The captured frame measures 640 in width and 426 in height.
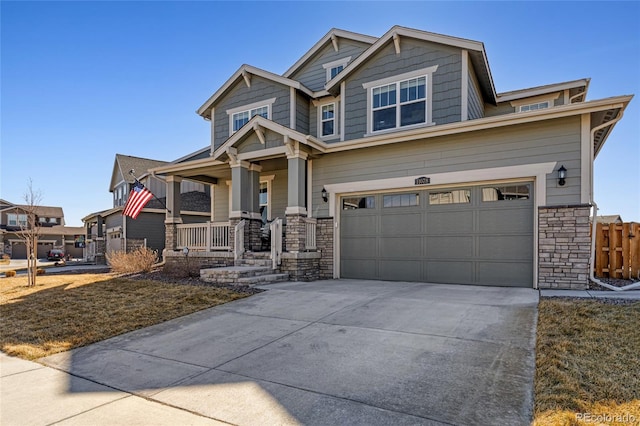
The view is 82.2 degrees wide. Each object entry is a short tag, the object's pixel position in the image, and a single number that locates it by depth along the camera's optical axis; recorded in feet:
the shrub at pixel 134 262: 41.86
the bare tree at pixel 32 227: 36.28
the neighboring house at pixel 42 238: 141.79
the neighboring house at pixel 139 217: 73.56
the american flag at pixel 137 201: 41.09
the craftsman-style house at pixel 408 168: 27.91
